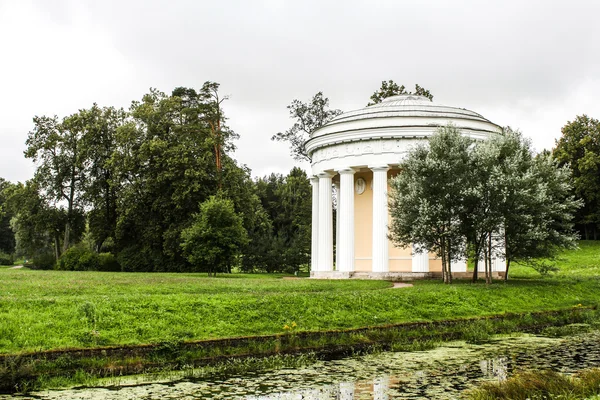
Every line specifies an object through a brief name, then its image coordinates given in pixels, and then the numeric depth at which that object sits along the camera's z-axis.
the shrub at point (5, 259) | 76.67
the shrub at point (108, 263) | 50.94
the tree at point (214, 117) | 49.94
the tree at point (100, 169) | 53.50
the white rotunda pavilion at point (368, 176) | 35.78
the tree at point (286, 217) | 50.41
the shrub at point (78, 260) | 49.81
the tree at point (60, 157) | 54.72
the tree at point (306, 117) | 55.94
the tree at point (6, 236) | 96.94
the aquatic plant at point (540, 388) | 10.48
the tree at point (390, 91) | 54.50
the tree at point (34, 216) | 54.34
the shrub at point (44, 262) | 56.03
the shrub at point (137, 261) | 50.81
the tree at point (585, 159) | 59.34
